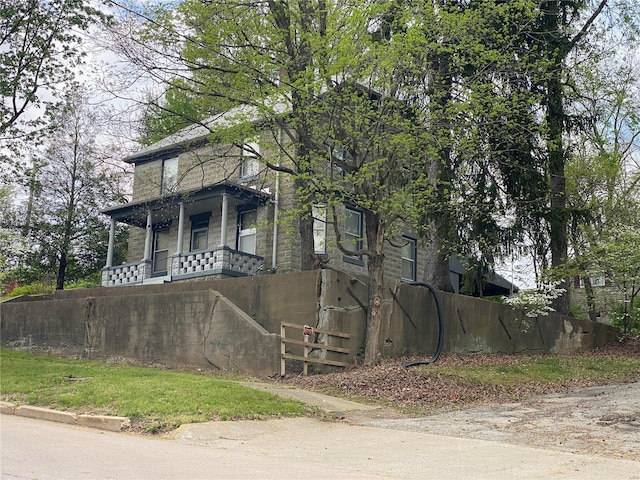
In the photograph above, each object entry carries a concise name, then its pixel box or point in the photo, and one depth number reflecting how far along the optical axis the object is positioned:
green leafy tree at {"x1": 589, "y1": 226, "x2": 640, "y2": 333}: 21.11
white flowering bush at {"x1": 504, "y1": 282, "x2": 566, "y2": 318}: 19.98
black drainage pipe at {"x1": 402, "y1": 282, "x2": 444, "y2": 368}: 16.26
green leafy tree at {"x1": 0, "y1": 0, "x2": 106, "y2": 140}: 18.97
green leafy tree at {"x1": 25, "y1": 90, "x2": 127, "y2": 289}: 31.80
